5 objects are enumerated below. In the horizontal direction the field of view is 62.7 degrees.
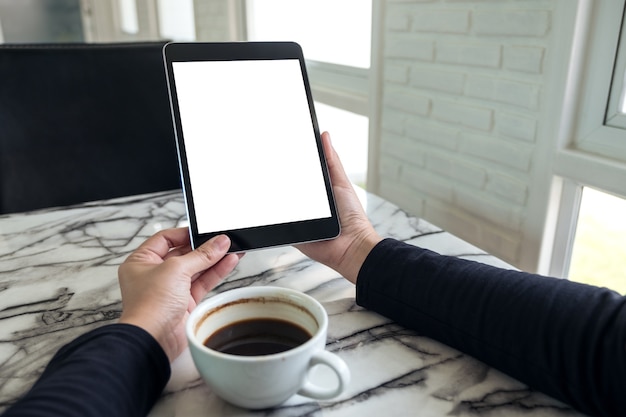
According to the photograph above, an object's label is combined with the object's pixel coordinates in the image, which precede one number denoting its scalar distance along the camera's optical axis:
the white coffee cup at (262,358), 0.34
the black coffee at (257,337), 0.39
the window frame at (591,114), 0.71
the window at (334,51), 1.40
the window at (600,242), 0.83
